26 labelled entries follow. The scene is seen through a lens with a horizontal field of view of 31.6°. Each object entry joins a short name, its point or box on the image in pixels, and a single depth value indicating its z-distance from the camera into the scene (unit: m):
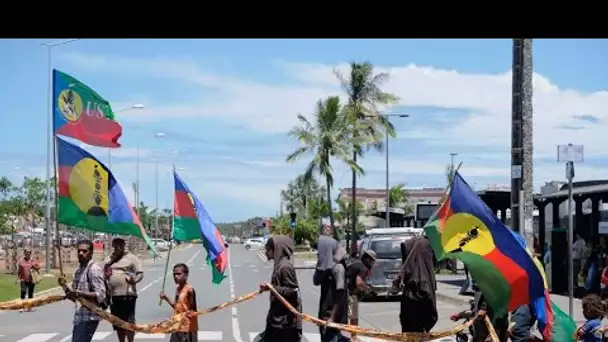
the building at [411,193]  141.02
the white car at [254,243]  108.76
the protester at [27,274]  24.36
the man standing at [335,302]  13.03
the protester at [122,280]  13.98
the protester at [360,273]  13.52
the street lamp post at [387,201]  49.38
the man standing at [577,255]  27.93
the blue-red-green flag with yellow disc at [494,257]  10.68
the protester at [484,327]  12.07
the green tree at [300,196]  78.56
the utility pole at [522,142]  17.88
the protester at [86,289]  11.60
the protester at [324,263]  13.16
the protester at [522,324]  11.20
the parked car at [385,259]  27.86
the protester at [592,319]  10.12
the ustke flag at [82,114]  12.27
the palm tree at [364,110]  47.75
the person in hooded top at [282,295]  11.61
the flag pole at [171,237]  14.10
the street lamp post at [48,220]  41.01
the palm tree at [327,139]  50.62
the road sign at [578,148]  16.86
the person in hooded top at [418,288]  12.55
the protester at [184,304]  11.90
